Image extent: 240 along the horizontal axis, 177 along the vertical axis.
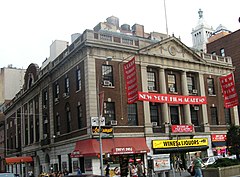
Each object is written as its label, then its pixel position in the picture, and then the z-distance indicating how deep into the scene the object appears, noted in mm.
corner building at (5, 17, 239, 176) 34312
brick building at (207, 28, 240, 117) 54844
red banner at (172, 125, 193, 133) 38531
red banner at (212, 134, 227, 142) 42016
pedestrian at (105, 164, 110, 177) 31844
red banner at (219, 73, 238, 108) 40062
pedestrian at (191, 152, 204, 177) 20438
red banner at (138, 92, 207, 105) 36138
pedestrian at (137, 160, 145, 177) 30078
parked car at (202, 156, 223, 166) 33750
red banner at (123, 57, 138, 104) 32412
